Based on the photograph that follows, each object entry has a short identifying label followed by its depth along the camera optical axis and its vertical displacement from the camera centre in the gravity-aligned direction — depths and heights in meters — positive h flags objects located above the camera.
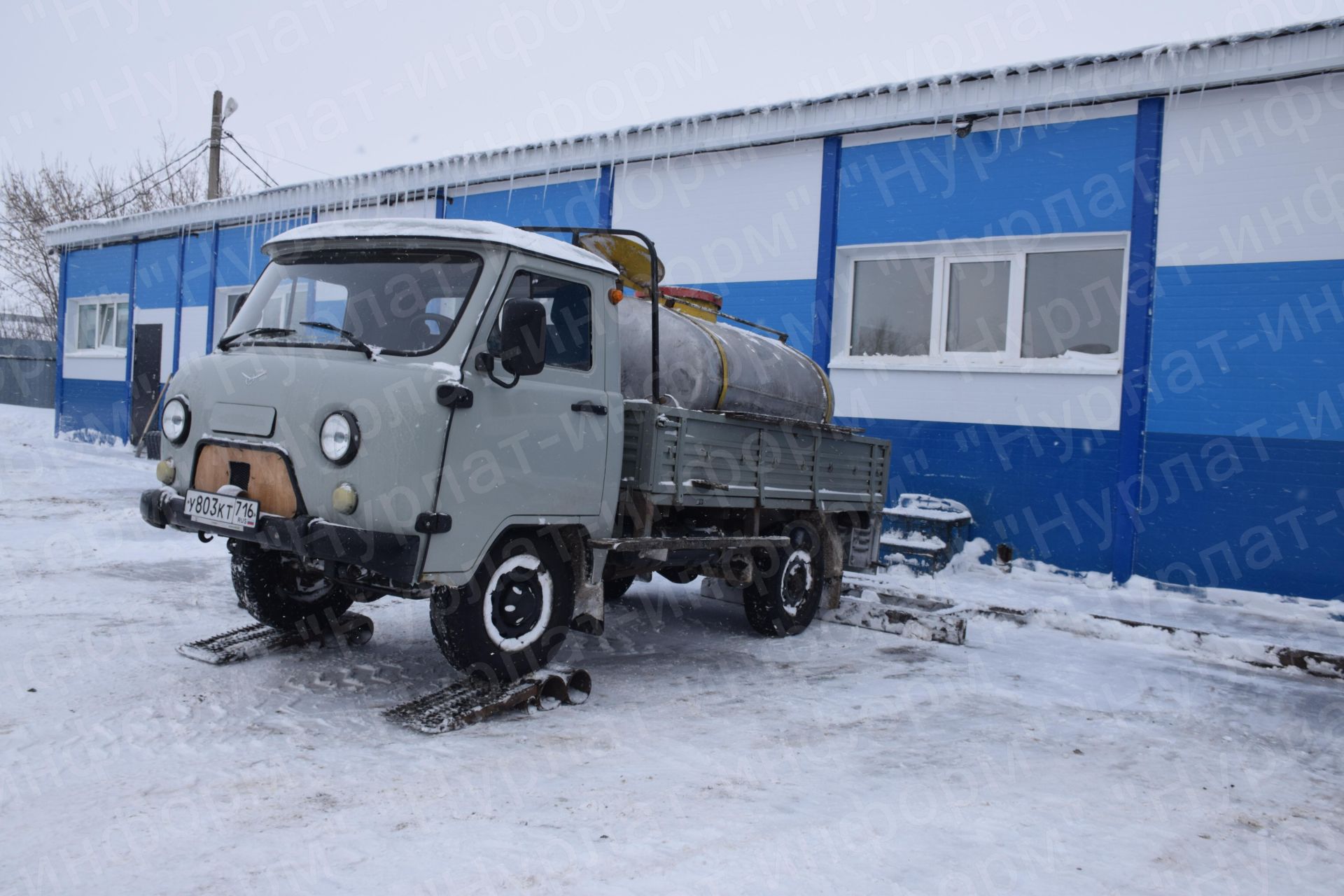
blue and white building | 8.14 +1.84
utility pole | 23.16 +6.98
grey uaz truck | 4.19 +0.01
